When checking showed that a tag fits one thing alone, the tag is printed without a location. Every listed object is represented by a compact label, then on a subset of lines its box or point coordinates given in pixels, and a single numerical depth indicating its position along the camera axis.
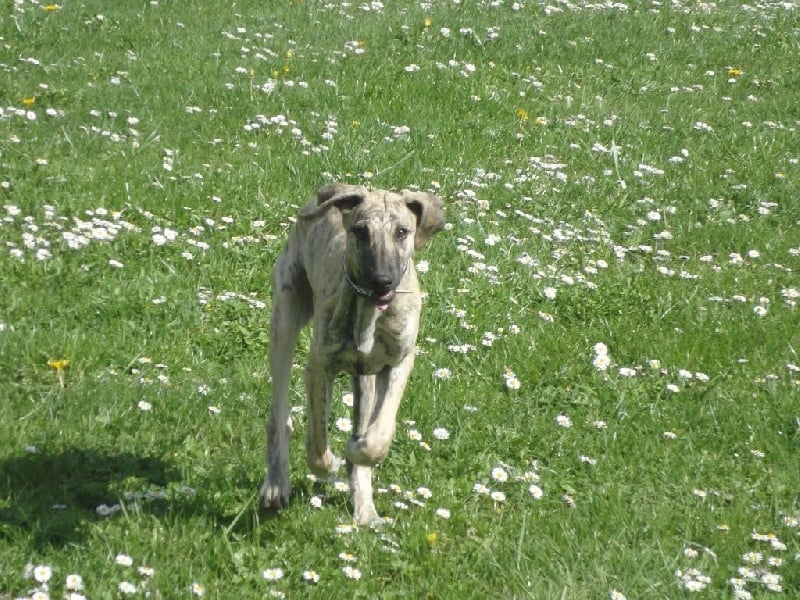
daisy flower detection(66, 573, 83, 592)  9.66
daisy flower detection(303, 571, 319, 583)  10.35
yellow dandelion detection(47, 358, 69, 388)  13.19
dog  10.35
